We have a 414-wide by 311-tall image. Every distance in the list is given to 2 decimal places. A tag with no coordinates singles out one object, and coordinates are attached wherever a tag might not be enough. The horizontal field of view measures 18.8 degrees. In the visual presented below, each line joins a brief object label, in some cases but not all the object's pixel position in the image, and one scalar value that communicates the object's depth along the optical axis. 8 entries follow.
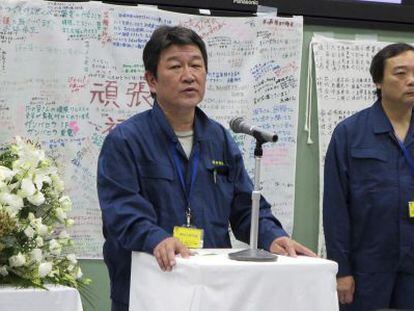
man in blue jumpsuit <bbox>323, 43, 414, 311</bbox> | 4.81
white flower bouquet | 3.42
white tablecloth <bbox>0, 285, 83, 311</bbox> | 3.34
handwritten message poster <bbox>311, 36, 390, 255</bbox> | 6.39
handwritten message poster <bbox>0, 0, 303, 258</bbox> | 5.66
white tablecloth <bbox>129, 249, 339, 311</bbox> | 2.99
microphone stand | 3.20
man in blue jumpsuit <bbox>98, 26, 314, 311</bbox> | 3.48
